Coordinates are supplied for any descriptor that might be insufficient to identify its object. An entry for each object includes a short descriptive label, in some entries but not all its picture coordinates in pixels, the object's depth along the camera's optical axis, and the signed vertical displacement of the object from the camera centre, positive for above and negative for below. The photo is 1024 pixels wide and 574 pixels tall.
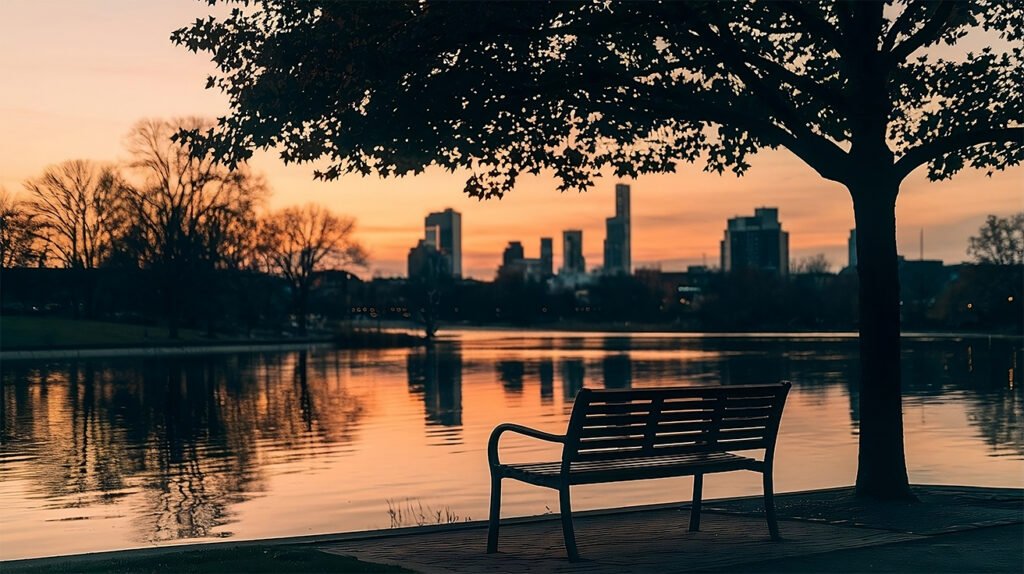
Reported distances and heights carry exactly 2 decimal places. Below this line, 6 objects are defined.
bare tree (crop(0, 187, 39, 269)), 94.44 +6.43
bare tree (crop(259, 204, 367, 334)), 115.75 +6.46
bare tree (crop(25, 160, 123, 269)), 100.44 +8.69
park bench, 9.26 -0.90
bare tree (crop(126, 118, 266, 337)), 91.06 +7.05
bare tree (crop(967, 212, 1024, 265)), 118.88 +6.59
